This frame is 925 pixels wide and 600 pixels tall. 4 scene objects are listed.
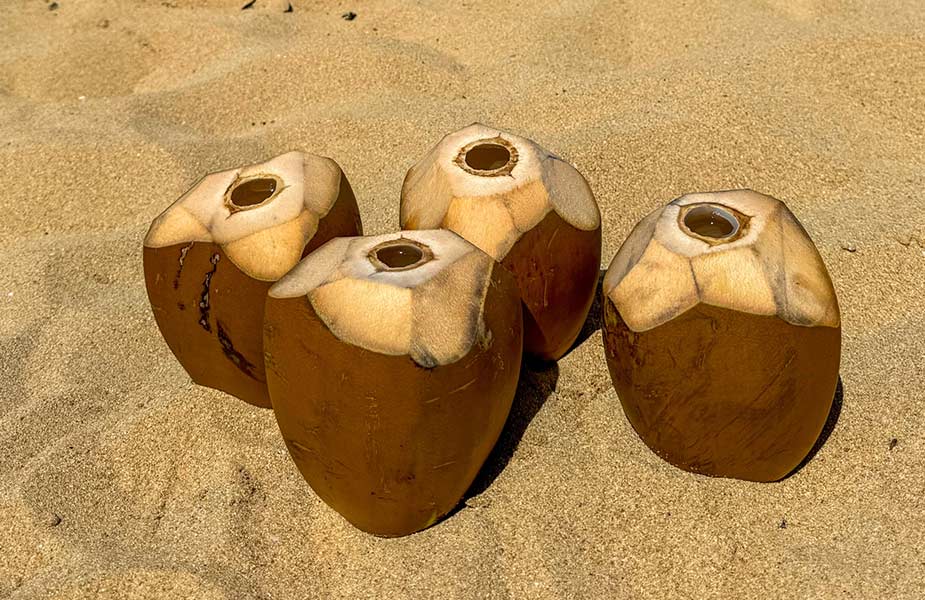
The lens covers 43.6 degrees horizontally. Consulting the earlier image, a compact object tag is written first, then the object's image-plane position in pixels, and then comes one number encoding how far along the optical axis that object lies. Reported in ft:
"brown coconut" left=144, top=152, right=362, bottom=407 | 2.45
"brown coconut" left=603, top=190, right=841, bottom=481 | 2.24
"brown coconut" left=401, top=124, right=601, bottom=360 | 2.48
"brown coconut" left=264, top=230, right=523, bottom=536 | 2.15
